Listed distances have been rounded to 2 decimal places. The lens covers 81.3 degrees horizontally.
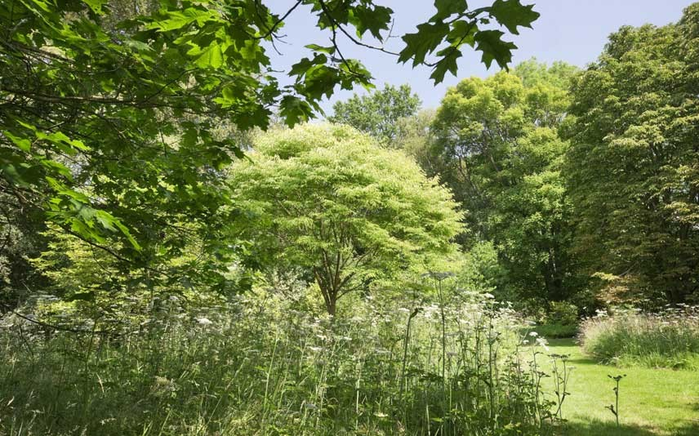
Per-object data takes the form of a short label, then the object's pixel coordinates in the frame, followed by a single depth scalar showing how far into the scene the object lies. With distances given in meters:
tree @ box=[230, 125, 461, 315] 9.62
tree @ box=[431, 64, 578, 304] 21.20
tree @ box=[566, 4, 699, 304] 13.55
